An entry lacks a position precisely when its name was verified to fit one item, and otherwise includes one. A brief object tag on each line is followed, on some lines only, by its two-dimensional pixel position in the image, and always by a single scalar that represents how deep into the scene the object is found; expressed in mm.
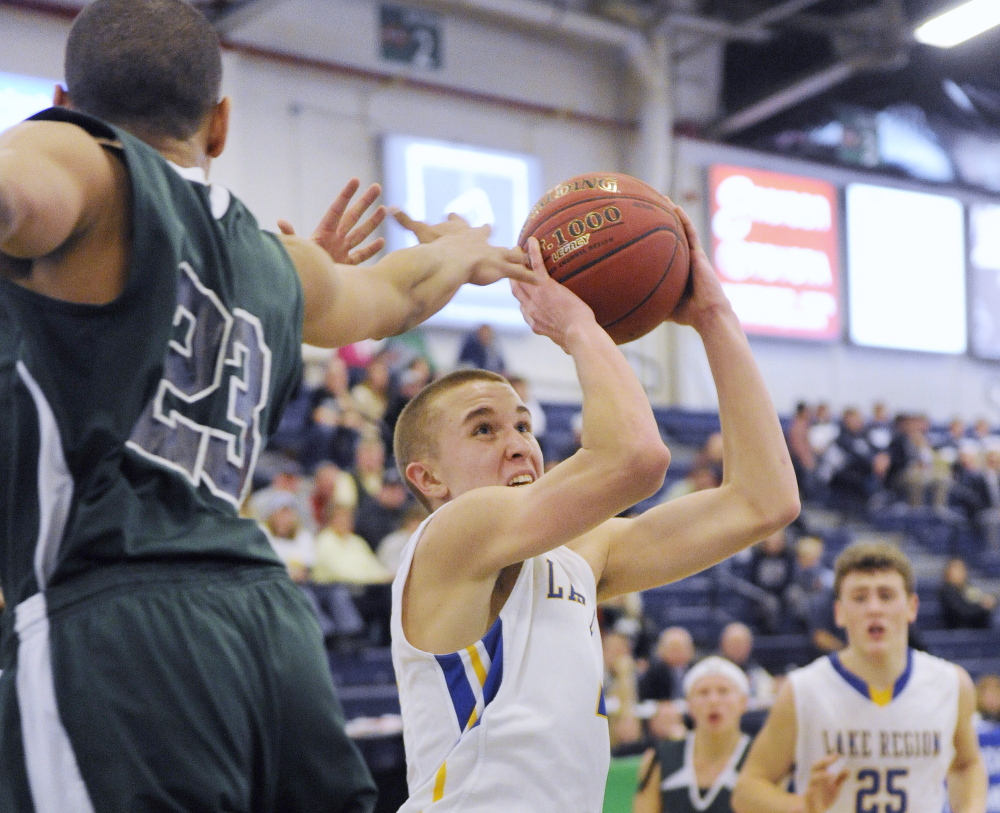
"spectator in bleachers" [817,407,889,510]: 16125
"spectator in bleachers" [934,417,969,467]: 17214
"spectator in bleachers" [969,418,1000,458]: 17717
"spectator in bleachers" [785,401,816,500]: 15422
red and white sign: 17578
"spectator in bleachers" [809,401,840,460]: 16312
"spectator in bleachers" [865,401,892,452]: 16766
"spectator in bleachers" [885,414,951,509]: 16297
